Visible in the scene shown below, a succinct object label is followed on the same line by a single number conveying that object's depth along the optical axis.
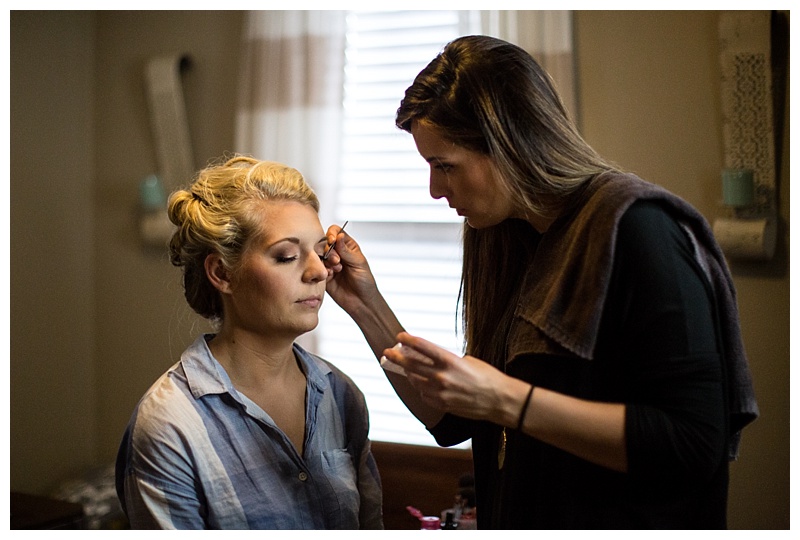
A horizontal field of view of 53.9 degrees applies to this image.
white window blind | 2.85
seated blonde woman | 1.40
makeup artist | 1.09
